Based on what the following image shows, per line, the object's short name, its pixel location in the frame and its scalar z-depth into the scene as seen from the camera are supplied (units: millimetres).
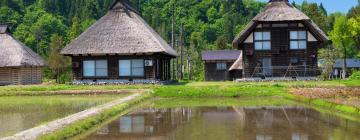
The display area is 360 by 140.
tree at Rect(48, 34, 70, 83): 54531
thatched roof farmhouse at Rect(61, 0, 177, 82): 39344
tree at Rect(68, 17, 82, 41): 67581
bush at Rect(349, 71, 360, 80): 41056
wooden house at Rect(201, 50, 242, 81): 55875
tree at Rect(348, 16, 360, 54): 60469
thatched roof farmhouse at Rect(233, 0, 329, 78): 41688
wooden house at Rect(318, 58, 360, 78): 73388
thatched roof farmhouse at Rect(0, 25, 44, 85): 45478
